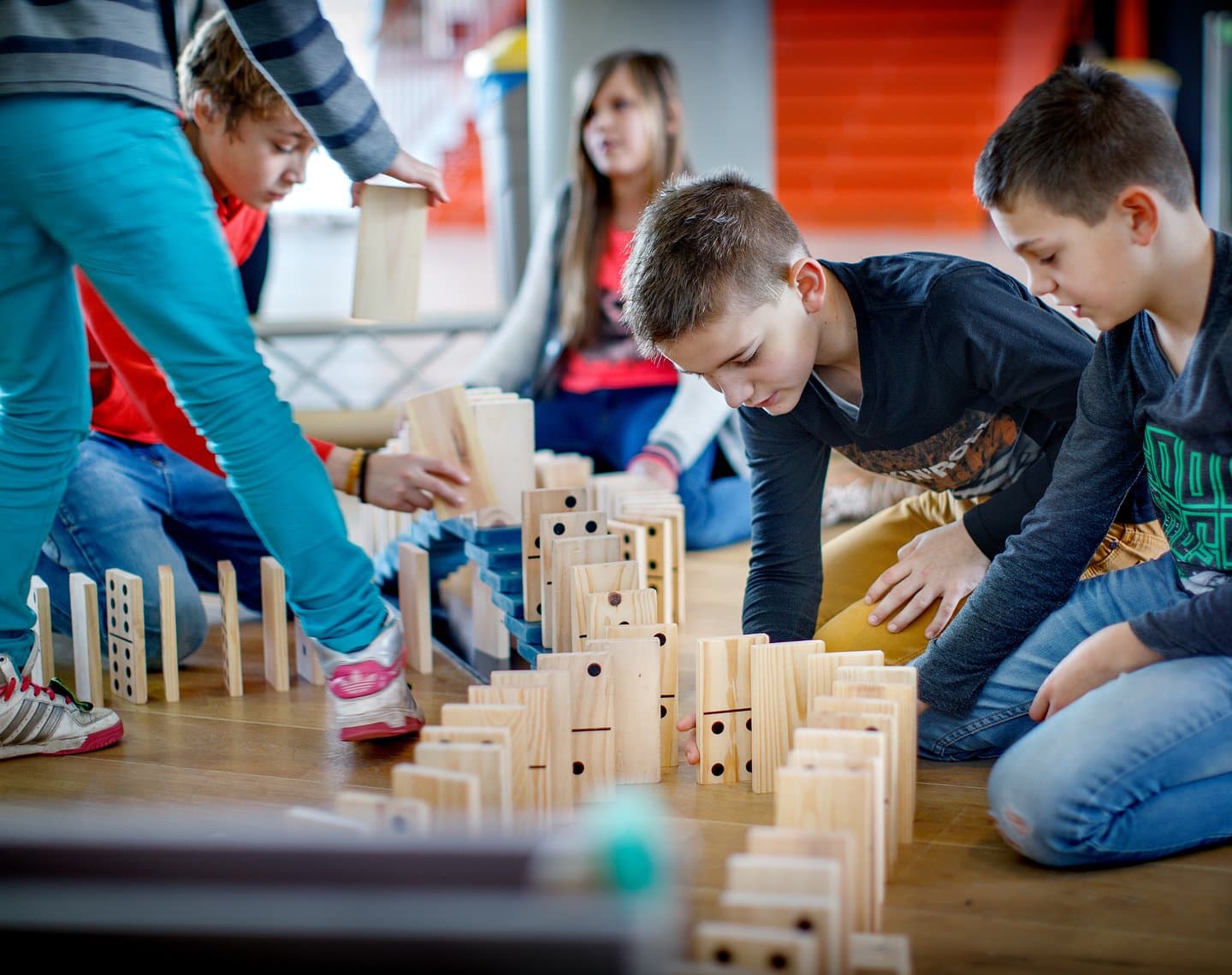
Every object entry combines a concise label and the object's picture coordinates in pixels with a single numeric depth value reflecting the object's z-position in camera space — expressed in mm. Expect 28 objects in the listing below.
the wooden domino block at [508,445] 1887
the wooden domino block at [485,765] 1056
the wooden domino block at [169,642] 1736
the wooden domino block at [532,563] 1684
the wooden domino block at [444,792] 990
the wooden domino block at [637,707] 1379
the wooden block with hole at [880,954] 856
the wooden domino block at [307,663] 1798
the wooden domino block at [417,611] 1856
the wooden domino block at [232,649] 1763
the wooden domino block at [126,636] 1715
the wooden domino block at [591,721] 1322
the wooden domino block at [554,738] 1229
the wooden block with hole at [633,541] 1898
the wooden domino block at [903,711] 1225
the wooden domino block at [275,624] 1784
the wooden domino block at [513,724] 1159
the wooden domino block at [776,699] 1330
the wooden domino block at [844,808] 998
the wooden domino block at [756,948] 797
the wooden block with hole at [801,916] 829
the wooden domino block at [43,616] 1743
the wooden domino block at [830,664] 1308
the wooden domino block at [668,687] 1437
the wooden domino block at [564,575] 1549
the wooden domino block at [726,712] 1369
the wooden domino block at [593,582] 1509
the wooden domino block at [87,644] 1707
